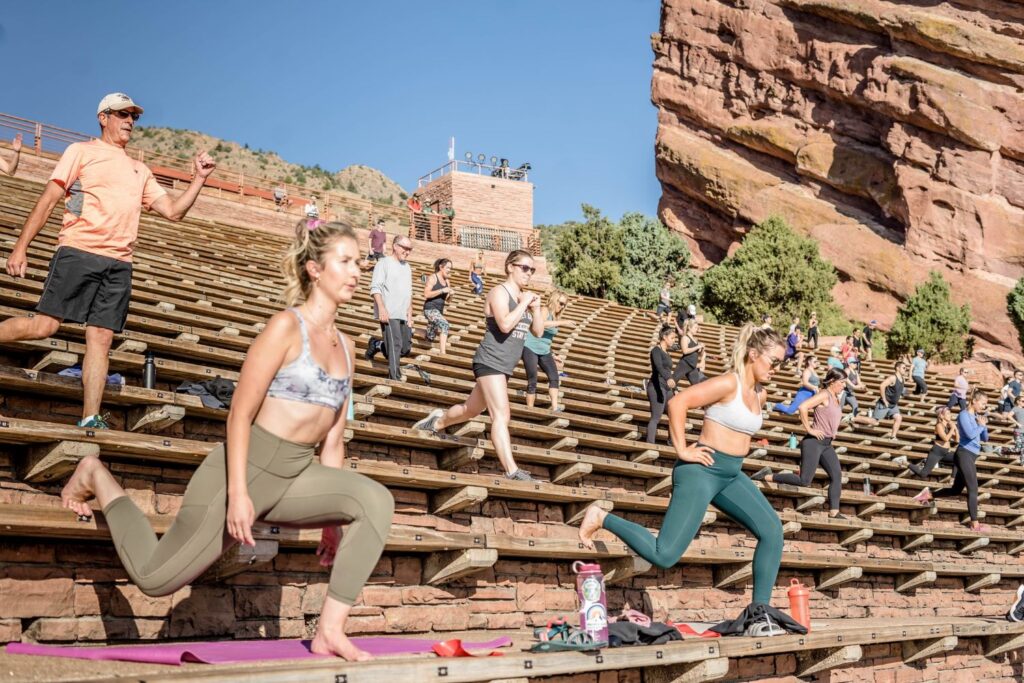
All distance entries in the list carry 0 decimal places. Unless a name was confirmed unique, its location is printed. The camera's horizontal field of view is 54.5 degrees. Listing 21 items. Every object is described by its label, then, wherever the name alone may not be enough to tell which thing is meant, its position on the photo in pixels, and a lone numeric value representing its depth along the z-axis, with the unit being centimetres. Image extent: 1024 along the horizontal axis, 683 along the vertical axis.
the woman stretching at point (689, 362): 1132
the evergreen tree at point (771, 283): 3675
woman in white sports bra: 527
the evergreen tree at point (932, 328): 3434
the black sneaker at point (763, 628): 529
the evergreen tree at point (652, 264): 3838
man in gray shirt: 856
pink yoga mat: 333
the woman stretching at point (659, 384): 980
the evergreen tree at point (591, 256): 3744
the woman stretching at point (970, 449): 1035
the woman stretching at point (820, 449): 905
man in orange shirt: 450
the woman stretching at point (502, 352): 620
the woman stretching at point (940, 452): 1156
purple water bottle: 444
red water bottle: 573
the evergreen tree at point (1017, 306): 3603
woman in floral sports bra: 331
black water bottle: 541
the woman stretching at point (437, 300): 1090
